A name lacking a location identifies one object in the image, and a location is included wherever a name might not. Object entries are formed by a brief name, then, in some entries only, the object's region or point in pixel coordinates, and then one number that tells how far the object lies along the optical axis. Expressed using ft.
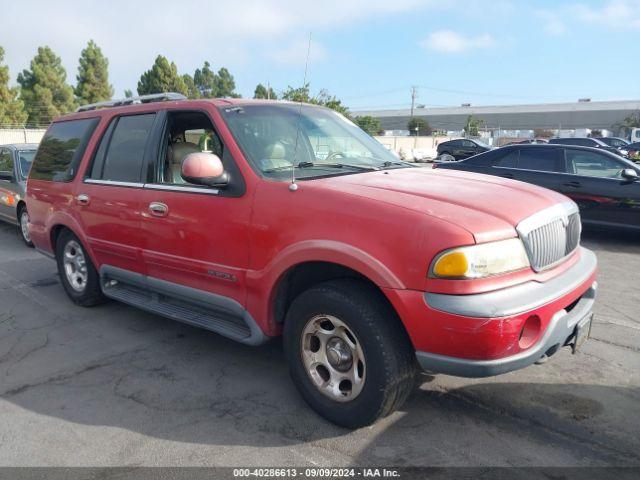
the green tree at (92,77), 124.16
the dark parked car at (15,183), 27.81
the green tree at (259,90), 134.00
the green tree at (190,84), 170.01
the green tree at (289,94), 71.44
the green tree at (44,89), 114.42
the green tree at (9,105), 96.99
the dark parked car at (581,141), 63.16
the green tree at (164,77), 131.34
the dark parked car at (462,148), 91.20
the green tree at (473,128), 201.55
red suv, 8.36
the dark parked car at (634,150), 63.36
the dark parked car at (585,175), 25.81
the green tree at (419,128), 211.00
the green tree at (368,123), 146.76
